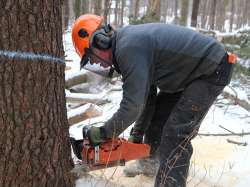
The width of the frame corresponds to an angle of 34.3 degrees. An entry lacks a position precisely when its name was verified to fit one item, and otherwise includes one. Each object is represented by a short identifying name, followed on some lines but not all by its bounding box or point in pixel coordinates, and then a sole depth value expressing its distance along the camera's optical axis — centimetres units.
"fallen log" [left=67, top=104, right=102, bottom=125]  507
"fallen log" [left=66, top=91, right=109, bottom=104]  614
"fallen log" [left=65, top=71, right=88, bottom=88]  713
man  268
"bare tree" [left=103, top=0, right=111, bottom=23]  1344
